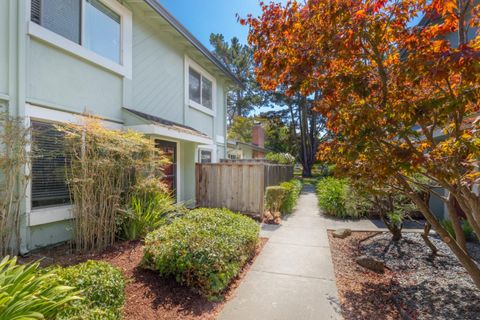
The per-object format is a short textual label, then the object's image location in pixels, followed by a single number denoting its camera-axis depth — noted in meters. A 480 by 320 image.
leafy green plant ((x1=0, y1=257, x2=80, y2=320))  2.08
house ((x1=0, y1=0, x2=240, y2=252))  4.64
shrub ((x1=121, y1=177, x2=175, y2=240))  5.52
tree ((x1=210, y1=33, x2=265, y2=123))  33.12
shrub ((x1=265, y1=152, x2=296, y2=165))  19.47
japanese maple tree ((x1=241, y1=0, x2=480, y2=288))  2.59
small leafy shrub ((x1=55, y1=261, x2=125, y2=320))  2.45
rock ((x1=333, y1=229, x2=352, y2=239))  6.71
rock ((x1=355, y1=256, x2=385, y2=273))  4.65
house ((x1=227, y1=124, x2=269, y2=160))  17.48
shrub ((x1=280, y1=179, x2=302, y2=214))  9.58
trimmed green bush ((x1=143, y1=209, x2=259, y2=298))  3.62
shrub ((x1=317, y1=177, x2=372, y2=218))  8.69
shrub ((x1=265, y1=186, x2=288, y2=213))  8.81
